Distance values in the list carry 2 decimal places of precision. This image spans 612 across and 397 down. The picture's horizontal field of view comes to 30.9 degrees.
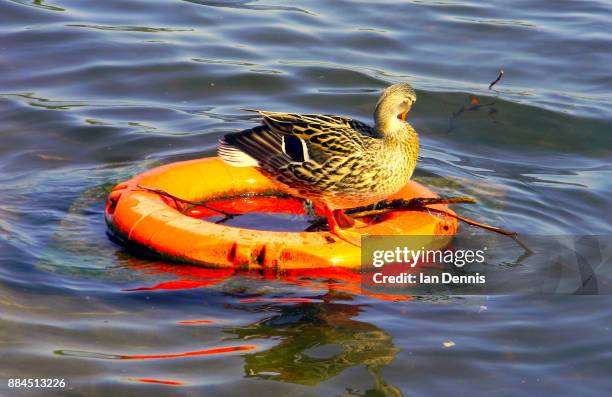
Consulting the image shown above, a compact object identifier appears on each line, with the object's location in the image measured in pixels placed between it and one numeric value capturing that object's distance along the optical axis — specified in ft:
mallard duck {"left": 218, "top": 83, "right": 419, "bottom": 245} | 22.71
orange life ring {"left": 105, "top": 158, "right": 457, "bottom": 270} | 21.89
